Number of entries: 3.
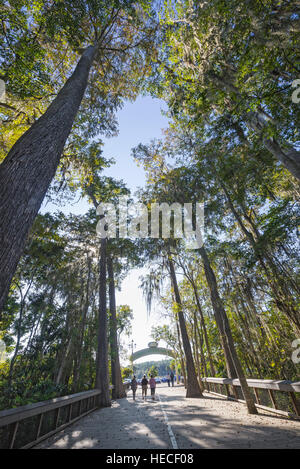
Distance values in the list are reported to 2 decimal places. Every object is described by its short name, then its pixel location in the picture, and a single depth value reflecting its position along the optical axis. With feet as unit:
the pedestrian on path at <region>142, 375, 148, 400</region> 42.60
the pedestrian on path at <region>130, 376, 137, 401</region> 43.13
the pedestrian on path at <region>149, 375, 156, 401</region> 39.09
